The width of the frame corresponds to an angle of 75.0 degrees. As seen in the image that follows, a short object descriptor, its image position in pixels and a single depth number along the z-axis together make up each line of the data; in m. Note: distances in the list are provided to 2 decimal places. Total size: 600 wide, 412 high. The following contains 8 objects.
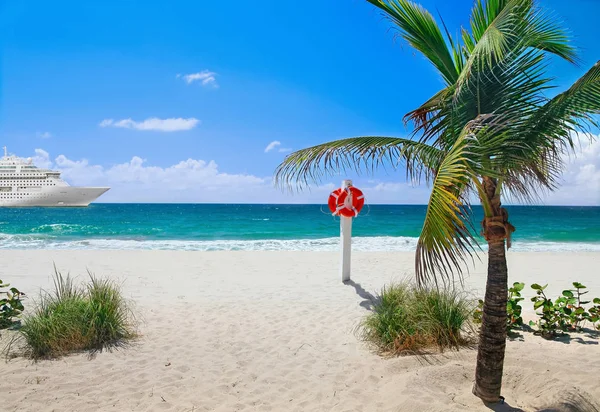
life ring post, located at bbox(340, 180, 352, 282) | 6.66
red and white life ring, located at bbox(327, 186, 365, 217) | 6.58
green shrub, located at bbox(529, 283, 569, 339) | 3.86
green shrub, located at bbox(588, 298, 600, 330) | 3.89
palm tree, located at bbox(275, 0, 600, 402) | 2.01
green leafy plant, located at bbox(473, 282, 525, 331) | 3.87
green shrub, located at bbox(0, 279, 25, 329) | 4.16
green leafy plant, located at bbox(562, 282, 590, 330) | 3.87
